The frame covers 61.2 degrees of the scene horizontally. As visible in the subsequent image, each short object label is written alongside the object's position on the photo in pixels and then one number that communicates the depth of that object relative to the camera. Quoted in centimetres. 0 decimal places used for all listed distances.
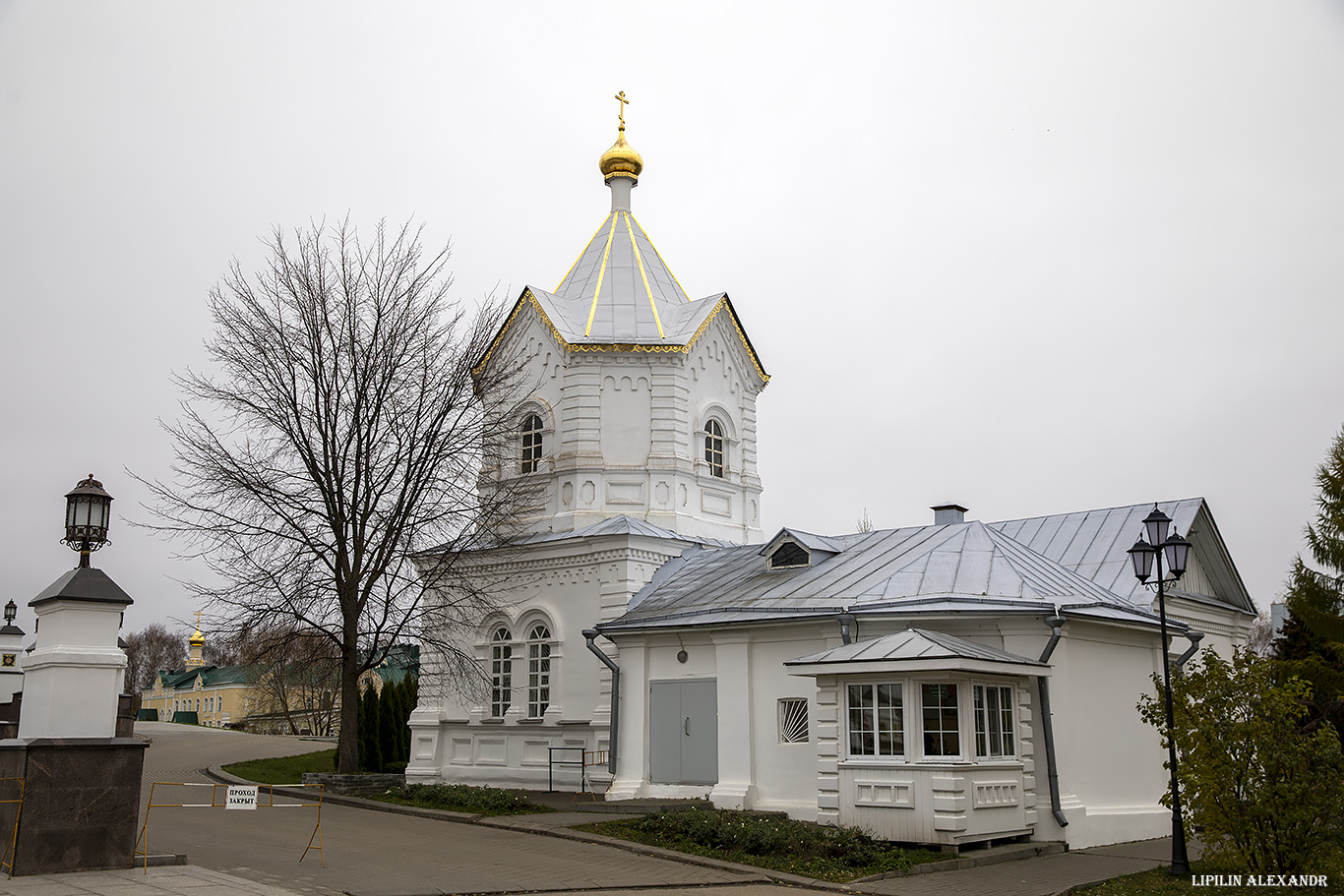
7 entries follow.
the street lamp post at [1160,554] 1301
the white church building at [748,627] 1513
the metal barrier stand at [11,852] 1023
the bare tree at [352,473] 2178
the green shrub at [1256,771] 1111
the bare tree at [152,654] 9075
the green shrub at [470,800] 1848
